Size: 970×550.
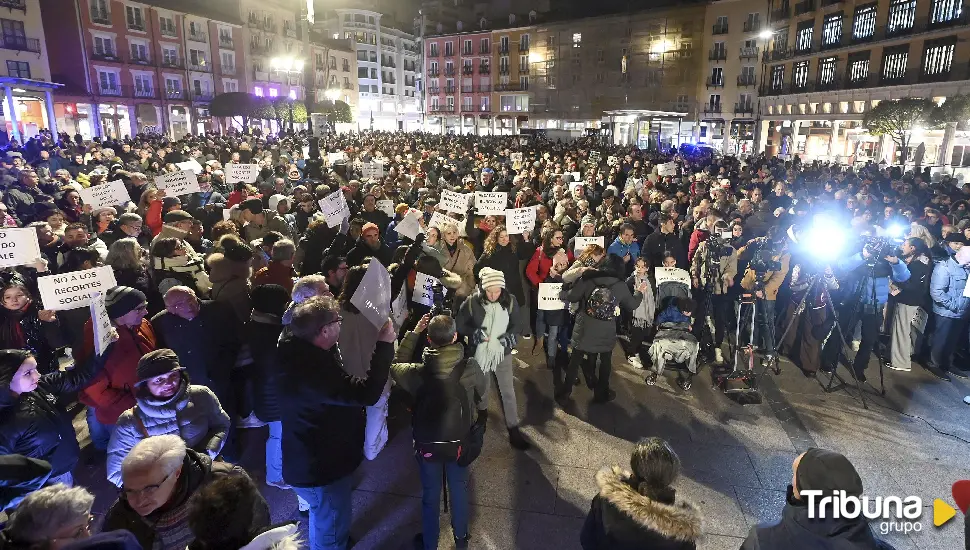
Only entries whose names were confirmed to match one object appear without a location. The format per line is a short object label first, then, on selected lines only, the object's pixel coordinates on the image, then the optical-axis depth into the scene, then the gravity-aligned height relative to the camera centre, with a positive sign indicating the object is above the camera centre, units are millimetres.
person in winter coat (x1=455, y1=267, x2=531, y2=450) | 5242 -1530
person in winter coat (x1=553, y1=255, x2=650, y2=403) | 6105 -1631
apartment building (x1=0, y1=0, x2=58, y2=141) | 34156 +5835
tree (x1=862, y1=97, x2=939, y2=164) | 24656 +1594
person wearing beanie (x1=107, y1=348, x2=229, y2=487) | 3334 -1508
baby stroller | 7090 -2215
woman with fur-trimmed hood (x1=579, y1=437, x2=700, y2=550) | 2584 -1585
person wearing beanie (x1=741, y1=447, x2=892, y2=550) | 2504 -1568
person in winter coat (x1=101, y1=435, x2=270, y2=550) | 2506 -1492
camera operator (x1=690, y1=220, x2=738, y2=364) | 7559 -1640
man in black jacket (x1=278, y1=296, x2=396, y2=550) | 3219 -1413
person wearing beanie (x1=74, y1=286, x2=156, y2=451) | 4289 -1507
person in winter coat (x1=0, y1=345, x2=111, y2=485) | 3424 -1587
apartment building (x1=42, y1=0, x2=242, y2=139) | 38844 +6588
